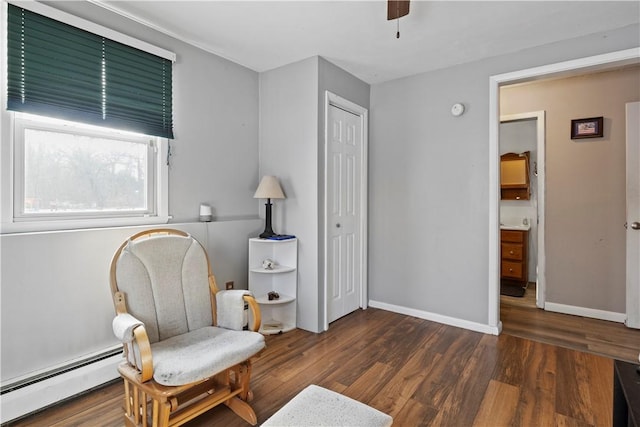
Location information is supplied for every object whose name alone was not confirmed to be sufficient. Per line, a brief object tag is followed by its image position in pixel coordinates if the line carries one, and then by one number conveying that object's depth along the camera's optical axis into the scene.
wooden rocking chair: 1.52
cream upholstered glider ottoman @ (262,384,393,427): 1.18
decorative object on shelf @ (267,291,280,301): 3.04
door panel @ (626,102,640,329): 3.07
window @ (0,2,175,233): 1.83
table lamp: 2.93
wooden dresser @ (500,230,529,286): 4.36
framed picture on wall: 3.33
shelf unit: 3.03
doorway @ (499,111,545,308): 4.60
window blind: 1.83
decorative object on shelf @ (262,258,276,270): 3.04
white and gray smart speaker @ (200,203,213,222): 2.71
